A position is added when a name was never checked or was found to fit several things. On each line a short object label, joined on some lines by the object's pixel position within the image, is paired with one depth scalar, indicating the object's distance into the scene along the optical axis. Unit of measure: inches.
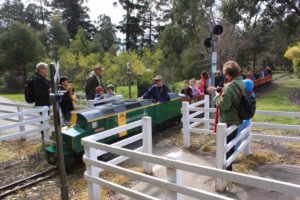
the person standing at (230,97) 184.4
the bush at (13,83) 1219.6
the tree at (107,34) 2097.8
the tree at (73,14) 2033.7
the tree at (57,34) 1526.1
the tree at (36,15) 2027.6
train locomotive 225.0
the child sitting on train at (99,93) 336.2
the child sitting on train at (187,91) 392.5
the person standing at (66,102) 292.0
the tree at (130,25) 1891.0
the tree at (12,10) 1914.4
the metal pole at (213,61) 325.4
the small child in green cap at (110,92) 353.0
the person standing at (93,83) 336.5
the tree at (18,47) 1102.4
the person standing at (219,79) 421.6
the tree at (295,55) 718.8
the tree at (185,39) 929.0
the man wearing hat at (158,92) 327.3
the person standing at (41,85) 278.8
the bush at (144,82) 634.8
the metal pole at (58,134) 149.5
